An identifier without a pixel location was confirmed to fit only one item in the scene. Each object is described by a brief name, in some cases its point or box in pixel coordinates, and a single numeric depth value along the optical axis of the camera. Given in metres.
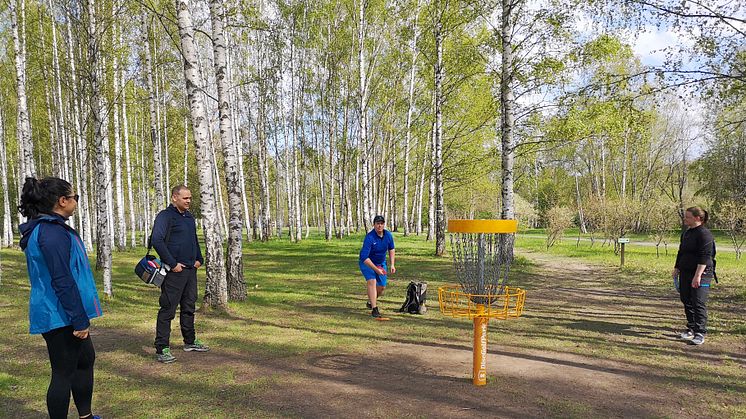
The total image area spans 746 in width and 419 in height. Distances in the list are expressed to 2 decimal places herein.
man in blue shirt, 7.67
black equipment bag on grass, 8.36
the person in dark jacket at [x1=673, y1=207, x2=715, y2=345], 6.38
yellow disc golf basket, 4.38
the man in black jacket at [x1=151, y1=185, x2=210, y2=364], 5.48
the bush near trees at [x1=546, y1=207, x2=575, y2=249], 23.00
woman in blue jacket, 3.23
